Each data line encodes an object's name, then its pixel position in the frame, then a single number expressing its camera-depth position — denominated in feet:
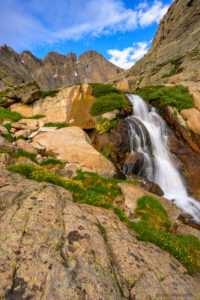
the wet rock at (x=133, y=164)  41.24
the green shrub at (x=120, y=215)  18.58
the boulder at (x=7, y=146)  26.32
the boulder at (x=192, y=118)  54.90
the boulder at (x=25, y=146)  31.71
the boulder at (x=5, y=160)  21.95
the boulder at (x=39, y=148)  33.83
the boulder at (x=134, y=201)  24.40
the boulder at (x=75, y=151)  33.09
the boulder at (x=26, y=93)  59.52
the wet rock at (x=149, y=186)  35.01
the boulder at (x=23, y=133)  39.06
